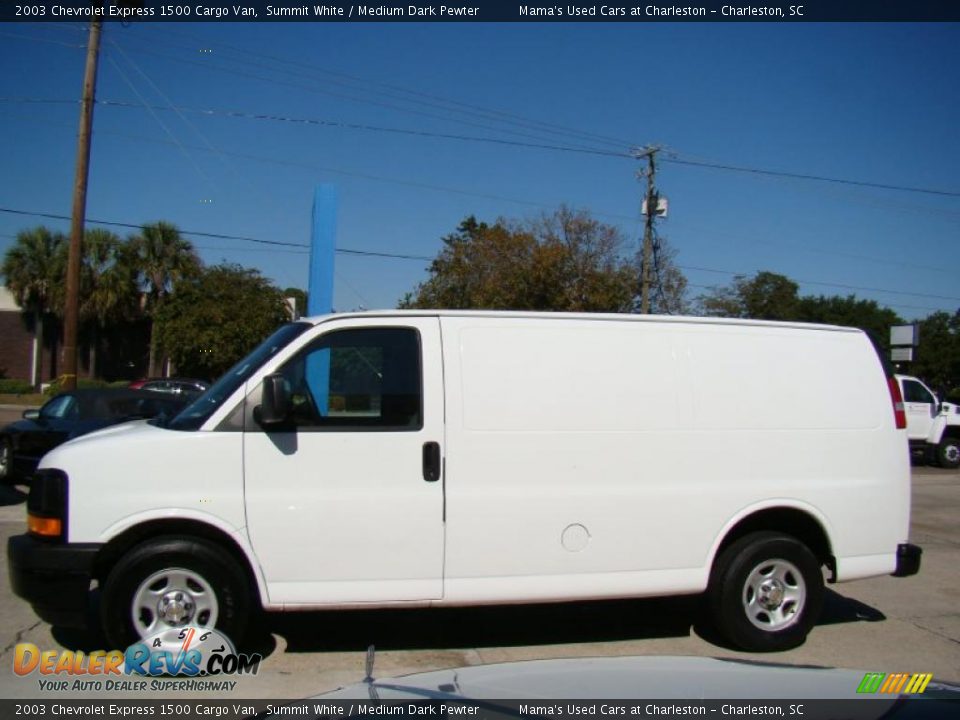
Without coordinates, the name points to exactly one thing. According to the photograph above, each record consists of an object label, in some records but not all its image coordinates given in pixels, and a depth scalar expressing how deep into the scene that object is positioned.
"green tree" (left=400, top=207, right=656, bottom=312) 33.03
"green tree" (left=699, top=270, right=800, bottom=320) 46.38
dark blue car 10.52
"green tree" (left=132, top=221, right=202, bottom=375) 37.25
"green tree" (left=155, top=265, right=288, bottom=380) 34.25
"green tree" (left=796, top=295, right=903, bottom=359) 48.50
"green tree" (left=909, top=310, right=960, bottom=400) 46.75
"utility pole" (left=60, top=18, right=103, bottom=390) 16.41
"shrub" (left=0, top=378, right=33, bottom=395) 36.22
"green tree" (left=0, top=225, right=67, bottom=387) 36.94
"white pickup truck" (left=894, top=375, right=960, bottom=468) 18.30
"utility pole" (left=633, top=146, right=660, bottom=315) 30.82
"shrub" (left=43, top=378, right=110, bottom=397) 26.07
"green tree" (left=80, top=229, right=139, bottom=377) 36.91
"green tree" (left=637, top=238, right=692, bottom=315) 34.31
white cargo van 4.41
